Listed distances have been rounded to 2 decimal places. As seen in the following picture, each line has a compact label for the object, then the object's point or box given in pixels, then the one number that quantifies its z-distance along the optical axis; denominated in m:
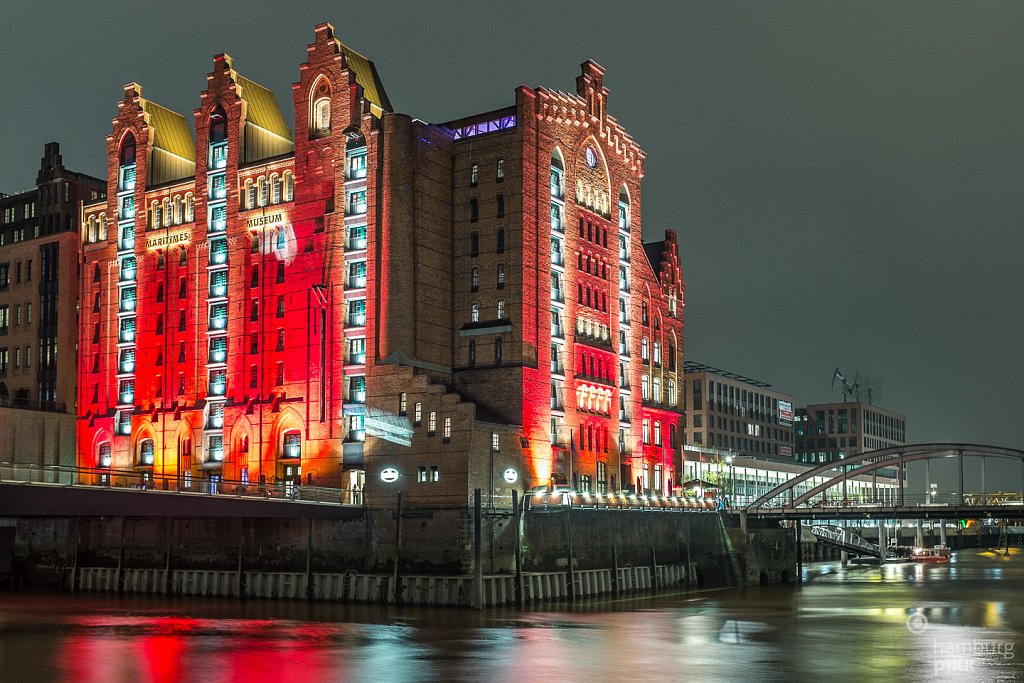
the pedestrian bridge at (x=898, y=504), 105.00
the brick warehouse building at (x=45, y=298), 124.50
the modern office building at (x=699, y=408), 196.00
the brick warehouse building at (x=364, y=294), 101.56
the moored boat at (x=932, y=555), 182.38
